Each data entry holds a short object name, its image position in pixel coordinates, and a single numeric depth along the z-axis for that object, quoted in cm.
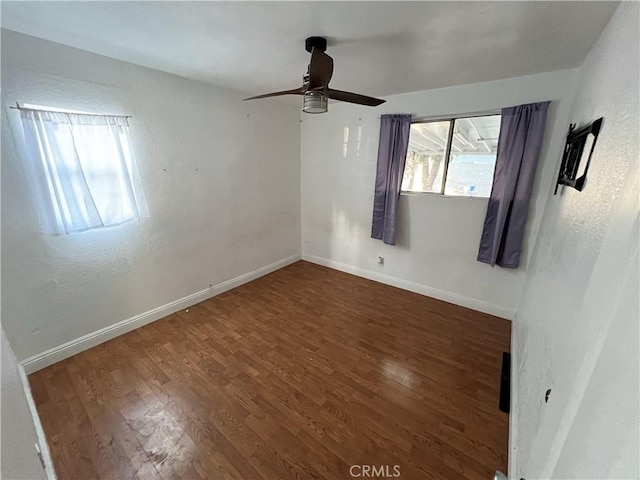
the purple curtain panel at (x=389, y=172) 297
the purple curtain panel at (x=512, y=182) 230
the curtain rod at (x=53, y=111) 169
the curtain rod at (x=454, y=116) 252
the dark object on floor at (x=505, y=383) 174
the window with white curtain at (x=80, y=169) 179
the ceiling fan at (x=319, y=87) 153
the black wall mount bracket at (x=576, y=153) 116
